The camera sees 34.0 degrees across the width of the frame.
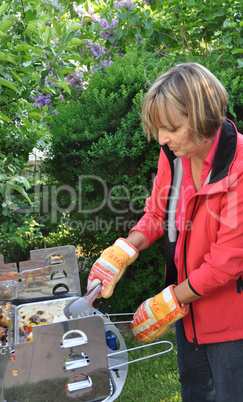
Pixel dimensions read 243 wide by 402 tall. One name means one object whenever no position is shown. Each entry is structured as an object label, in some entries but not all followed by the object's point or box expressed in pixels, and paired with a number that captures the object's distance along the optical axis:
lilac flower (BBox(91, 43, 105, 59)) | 4.22
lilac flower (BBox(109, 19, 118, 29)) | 4.01
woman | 1.51
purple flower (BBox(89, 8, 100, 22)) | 4.28
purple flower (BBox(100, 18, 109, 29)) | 4.03
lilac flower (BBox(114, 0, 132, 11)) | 3.97
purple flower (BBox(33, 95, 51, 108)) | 3.96
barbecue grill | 1.28
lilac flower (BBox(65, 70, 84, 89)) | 4.21
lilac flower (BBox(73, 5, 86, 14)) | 4.52
